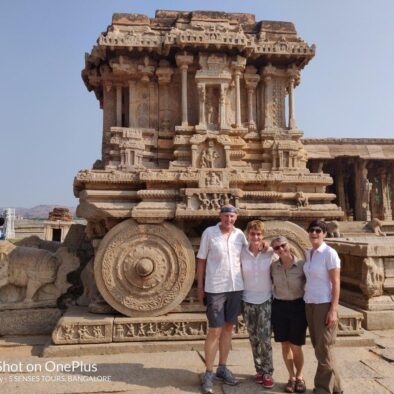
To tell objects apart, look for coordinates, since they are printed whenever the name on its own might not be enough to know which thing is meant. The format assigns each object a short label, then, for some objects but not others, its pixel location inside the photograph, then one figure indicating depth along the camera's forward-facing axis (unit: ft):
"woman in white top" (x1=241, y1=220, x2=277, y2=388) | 12.59
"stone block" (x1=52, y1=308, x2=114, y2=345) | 15.53
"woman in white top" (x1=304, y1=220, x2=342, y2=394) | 11.51
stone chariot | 16.98
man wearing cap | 12.59
